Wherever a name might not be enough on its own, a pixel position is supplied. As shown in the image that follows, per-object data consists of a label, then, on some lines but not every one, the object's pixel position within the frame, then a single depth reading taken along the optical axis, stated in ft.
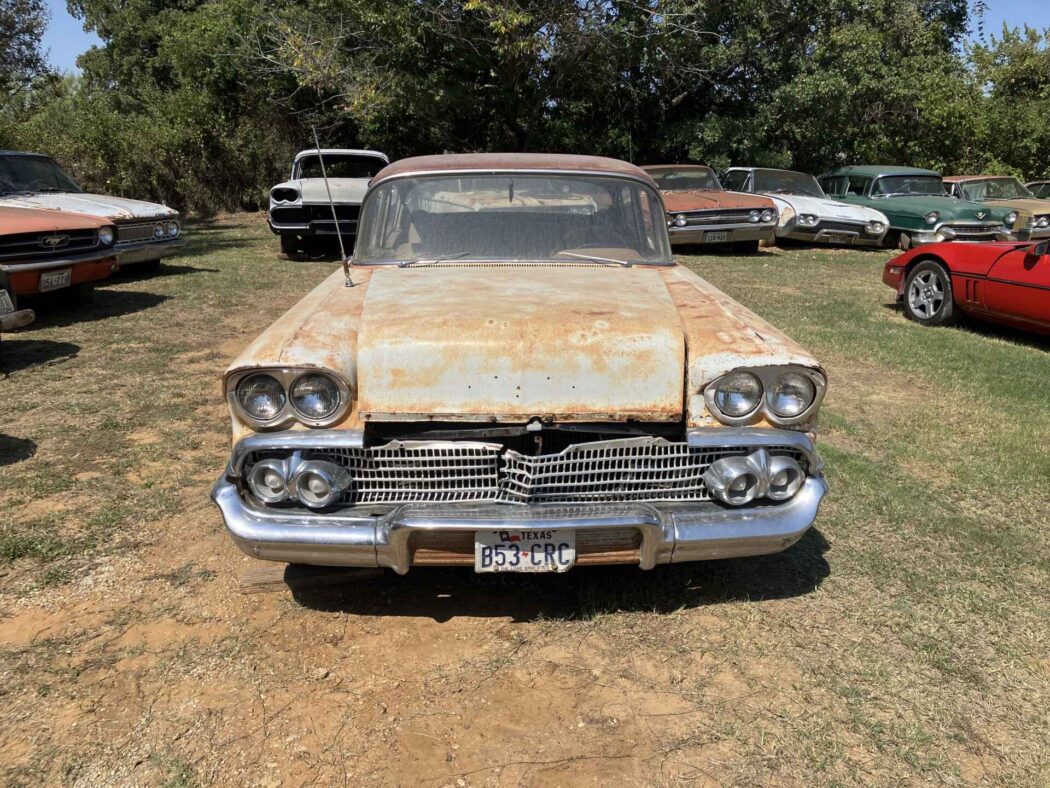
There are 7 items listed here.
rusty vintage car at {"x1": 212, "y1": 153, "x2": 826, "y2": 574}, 8.45
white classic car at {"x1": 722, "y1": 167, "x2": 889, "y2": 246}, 41.91
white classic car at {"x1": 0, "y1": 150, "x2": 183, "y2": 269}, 28.99
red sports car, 21.79
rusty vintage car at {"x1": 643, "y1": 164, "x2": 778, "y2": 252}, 39.47
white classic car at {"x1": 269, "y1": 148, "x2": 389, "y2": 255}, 36.83
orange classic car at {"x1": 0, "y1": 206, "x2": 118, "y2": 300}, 23.81
